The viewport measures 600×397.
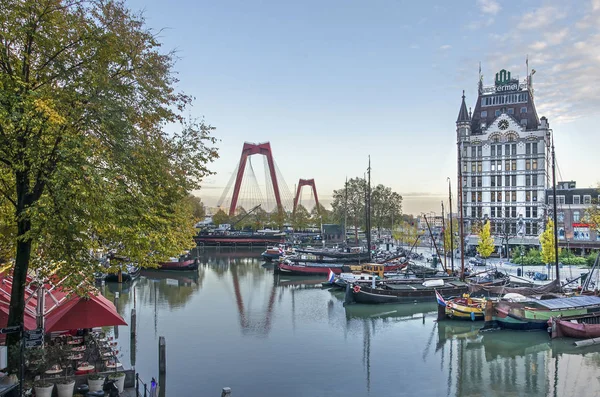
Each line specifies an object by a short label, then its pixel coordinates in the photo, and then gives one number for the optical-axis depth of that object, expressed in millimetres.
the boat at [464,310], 29266
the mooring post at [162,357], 19062
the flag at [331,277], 43031
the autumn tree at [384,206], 101312
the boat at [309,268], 52406
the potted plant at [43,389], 12375
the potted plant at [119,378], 13758
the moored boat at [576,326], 24953
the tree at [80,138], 10602
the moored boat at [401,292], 35250
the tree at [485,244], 54281
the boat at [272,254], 67438
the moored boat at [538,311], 26422
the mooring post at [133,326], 24641
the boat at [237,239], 95162
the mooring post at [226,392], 12436
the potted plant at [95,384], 13289
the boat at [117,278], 46062
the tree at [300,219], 120238
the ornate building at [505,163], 66438
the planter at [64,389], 12809
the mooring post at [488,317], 27705
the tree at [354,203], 103312
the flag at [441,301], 29344
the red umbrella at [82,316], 14797
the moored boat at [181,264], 55531
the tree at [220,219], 129750
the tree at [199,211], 128725
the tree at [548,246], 47969
